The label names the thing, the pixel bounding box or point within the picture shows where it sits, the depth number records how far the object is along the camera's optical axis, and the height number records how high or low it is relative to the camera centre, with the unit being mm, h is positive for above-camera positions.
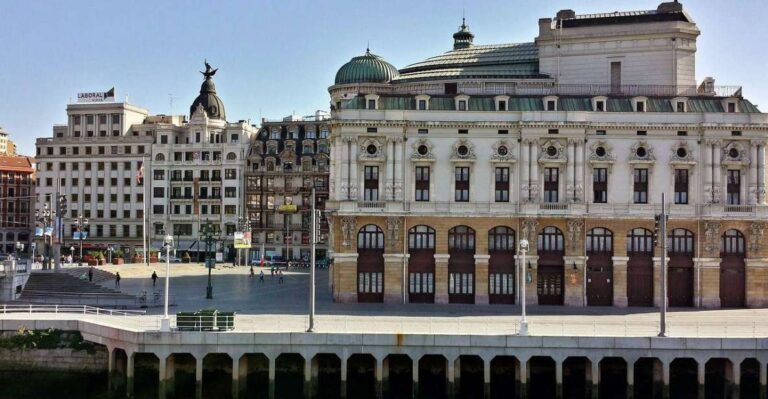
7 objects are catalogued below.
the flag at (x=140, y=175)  99750 +5667
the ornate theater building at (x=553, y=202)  64625 +1588
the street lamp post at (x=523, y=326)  44719 -5918
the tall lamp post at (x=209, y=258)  66812 -3404
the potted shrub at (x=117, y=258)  101250 -4994
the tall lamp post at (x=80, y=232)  90438 -1476
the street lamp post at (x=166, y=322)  44625 -5797
